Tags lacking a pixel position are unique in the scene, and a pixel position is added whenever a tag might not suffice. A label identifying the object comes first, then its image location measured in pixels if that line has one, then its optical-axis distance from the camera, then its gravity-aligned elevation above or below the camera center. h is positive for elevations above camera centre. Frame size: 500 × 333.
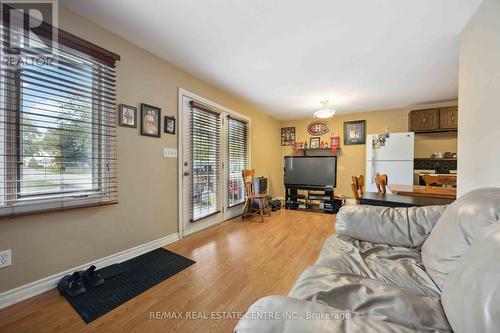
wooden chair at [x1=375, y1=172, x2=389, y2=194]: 2.50 -0.21
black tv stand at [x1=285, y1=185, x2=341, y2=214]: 4.20 -0.75
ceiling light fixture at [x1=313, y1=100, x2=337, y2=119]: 3.43 +0.93
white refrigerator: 3.72 +0.17
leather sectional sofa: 0.57 -0.48
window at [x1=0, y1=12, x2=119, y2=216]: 1.39 +0.28
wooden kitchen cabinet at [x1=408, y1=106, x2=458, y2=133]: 3.66 +0.91
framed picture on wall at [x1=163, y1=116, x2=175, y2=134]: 2.43 +0.51
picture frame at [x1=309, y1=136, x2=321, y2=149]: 5.03 +0.61
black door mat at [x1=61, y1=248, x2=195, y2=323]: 1.37 -1.00
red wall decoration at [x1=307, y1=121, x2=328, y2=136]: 4.96 +0.98
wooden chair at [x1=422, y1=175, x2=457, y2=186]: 2.95 -0.21
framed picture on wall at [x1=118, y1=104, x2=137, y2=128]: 1.97 +0.51
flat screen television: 4.34 -0.12
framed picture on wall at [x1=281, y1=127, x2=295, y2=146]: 5.34 +0.81
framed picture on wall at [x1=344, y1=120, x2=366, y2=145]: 4.56 +0.80
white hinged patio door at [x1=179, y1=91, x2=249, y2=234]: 2.74 +0.03
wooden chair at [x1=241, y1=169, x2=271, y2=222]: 3.67 -0.59
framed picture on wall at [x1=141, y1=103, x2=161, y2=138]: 2.17 +0.51
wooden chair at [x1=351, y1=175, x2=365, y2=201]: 2.35 -0.24
